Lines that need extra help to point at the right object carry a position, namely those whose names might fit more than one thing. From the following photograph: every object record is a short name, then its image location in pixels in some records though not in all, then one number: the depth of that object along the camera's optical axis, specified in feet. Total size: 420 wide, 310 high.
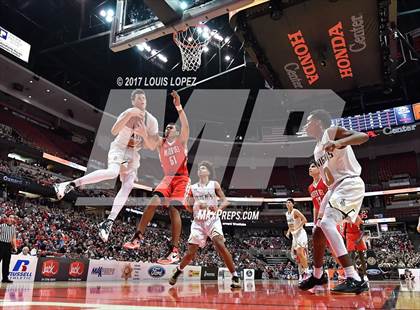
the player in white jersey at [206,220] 18.12
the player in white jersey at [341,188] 11.64
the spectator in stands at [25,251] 36.40
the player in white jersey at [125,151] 14.98
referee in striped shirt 26.79
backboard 17.24
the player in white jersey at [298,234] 27.73
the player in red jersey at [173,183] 15.39
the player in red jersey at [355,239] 23.98
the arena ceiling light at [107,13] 57.93
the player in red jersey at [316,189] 20.50
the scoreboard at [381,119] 69.41
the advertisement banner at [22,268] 34.96
